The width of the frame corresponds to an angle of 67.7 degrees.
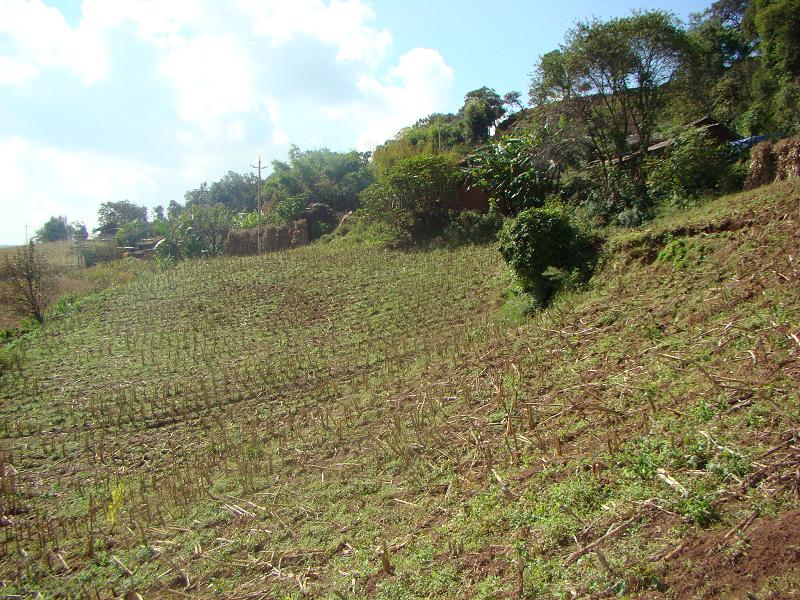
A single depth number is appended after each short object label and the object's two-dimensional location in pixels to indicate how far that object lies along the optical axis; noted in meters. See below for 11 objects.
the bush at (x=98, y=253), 36.22
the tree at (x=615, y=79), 14.54
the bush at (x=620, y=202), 12.91
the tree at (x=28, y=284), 18.98
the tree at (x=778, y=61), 18.69
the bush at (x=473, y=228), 19.38
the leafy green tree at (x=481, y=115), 32.25
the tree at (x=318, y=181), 32.91
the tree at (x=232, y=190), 55.31
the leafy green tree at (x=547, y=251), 11.73
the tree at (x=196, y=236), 33.03
